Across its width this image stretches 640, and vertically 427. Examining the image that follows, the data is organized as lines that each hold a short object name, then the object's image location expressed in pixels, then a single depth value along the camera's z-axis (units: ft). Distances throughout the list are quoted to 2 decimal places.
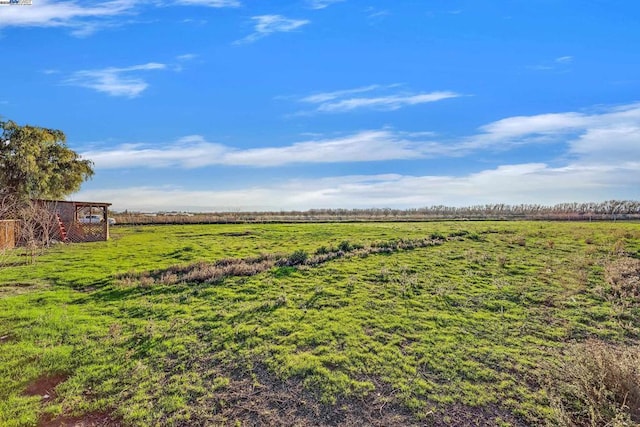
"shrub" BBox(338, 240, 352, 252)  57.52
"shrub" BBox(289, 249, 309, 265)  50.07
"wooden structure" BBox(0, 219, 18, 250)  69.26
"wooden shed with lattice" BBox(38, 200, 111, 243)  93.56
